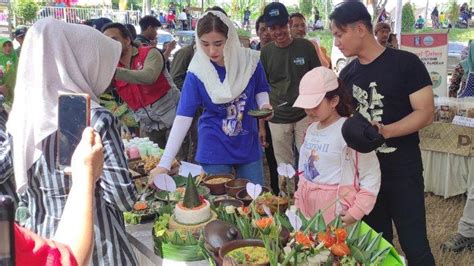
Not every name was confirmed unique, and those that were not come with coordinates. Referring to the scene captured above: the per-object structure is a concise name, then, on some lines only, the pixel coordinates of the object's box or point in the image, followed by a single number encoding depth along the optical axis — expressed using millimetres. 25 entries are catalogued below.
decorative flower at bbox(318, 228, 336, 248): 1331
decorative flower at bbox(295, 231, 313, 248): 1304
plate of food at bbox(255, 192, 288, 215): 1757
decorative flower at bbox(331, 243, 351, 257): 1316
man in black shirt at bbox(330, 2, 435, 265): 1869
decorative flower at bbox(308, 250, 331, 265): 1271
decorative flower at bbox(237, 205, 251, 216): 1687
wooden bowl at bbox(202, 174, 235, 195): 2074
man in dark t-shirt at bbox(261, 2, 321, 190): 3494
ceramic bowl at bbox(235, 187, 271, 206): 1896
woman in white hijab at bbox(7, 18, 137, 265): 1227
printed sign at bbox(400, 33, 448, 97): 5177
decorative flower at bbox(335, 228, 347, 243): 1359
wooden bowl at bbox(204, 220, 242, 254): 1430
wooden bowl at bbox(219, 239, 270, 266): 1369
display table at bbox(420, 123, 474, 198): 3715
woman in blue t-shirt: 2168
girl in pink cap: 1690
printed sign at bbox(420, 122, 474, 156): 3678
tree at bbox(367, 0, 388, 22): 8717
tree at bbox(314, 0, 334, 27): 22544
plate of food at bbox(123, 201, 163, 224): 1921
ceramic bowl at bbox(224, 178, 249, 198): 2008
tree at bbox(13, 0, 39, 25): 15438
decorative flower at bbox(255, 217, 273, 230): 1452
